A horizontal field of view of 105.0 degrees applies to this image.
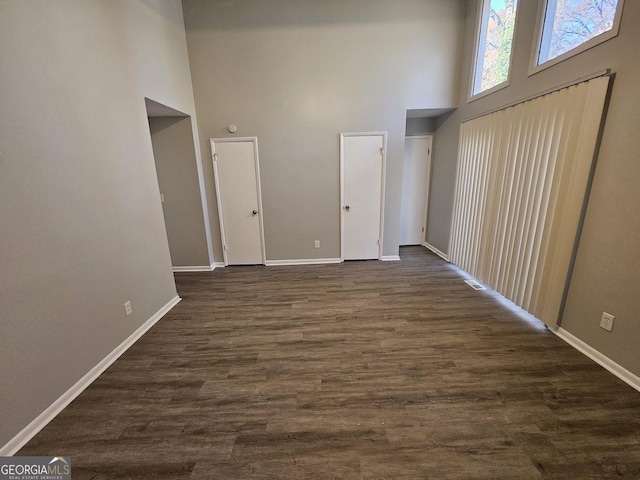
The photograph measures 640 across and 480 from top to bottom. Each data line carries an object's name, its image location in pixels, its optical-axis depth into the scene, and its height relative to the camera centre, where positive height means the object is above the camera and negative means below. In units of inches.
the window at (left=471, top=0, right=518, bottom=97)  106.8 +62.6
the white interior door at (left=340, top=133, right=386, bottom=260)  149.1 -6.4
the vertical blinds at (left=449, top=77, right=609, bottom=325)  76.1 -3.5
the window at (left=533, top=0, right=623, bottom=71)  68.3 +46.5
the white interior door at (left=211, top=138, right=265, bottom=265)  148.6 -8.0
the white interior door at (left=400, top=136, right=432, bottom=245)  177.2 -5.0
